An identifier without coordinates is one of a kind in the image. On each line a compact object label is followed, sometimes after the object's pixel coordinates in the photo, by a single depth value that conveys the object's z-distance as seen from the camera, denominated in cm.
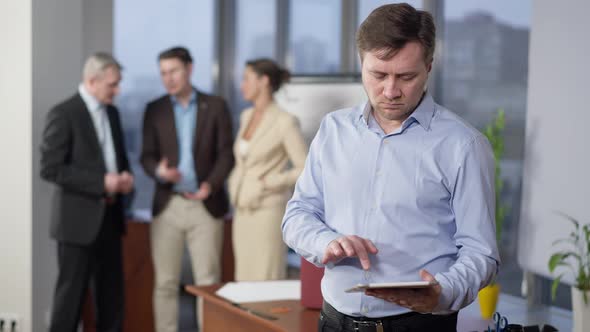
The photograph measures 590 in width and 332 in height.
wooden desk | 314
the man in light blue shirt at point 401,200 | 197
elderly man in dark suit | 486
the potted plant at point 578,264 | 360
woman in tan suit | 504
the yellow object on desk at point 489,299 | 424
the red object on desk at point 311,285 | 326
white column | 513
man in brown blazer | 533
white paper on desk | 355
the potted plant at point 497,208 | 425
